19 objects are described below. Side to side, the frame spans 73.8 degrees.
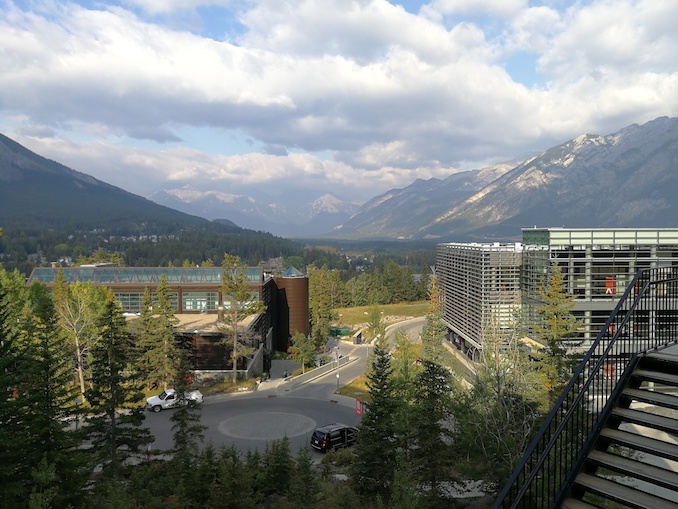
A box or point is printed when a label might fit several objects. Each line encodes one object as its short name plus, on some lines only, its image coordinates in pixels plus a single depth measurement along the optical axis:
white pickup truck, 33.09
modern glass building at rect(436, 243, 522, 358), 44.91
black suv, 25.95
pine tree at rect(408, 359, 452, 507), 17.22
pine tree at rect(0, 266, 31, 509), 12.78
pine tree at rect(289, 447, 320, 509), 13.30
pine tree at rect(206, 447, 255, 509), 13.17
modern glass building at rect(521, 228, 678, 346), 34.28
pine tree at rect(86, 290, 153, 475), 20.08
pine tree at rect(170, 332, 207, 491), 16.62
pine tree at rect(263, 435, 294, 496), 16.50
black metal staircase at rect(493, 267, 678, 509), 5.90
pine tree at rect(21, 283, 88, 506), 14.11
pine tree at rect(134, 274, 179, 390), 35.88
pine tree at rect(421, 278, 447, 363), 38.00
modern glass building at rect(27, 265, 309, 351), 51.25
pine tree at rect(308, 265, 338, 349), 57.28
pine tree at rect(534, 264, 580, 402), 24.08
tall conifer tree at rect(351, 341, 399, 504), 17.70
